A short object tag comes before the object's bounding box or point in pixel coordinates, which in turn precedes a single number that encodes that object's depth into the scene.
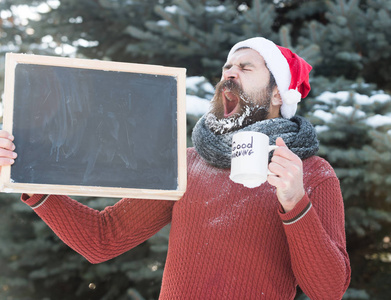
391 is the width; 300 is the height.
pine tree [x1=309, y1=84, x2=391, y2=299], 3.17
